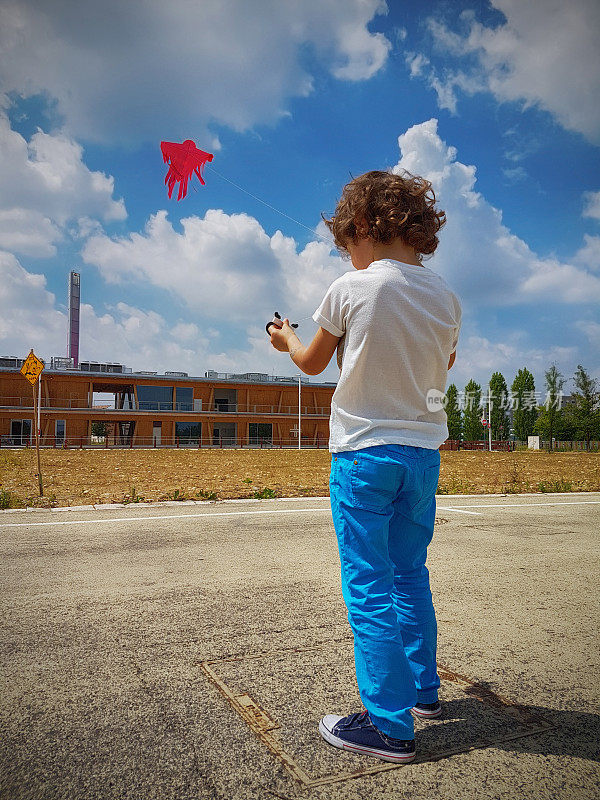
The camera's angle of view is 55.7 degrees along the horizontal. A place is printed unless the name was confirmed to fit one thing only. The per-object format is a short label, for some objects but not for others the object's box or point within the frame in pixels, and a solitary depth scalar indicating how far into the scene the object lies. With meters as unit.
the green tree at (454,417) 74.44
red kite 3.93
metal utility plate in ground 1.52
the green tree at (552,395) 54.38
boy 1.57
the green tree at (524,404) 67.44
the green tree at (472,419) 72.69
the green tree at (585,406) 51.91
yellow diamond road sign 8.91
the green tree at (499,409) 70.93
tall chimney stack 72.12
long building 44.69
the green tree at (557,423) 56.34
